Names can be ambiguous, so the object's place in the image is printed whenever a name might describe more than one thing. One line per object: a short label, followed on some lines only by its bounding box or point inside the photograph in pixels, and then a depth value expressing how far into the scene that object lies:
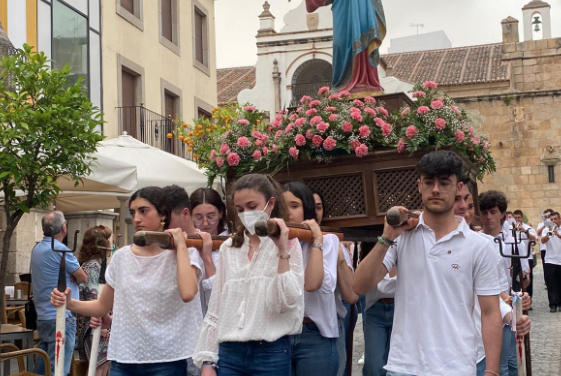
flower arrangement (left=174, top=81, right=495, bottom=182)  6.14
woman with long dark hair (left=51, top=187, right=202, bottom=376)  4.45
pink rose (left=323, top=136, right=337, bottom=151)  6.13
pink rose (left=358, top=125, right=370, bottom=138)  6.09
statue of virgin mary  7.16
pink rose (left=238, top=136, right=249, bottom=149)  6.61
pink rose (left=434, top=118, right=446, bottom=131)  6.07
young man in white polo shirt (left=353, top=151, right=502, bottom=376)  3.99
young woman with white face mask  4.00
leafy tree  7.63
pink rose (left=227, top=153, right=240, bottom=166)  6.60
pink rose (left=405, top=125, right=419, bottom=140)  6.05
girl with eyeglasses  5.95
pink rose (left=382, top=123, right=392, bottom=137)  6.15
